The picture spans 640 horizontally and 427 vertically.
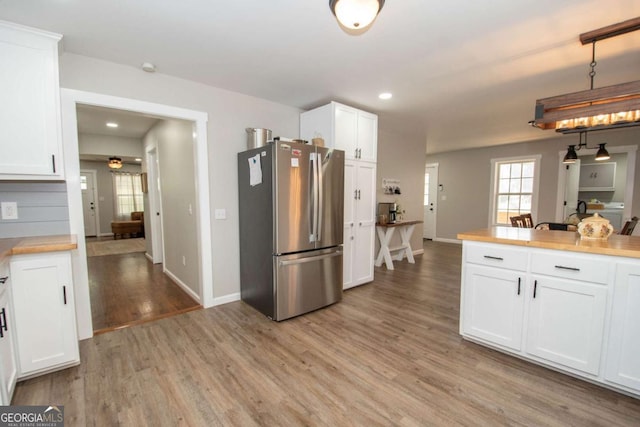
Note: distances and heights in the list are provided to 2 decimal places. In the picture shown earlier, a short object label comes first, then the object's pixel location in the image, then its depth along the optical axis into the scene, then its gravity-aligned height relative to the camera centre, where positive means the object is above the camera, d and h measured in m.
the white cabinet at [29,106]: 1.85 +0.64
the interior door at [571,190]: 5.84 +0.11
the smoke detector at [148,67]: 2.47 +1.18
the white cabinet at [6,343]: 1.50 -0.88
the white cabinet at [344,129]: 3.37 +0.88
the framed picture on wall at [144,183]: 5.27 +0.26
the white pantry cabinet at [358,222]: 3.60 -0.36
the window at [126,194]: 8.90 +0.08
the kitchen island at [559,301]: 1.73 -0.75
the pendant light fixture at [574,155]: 3.96 +0.61
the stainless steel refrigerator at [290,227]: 2.69 -0.32
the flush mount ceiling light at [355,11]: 1.38 +0.95
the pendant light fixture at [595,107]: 1.73 +0.60
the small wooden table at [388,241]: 4.71 -0.82
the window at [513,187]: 6.23 +0.19
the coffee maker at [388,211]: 4.95 -0.27
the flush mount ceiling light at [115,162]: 7.30 +0.92
